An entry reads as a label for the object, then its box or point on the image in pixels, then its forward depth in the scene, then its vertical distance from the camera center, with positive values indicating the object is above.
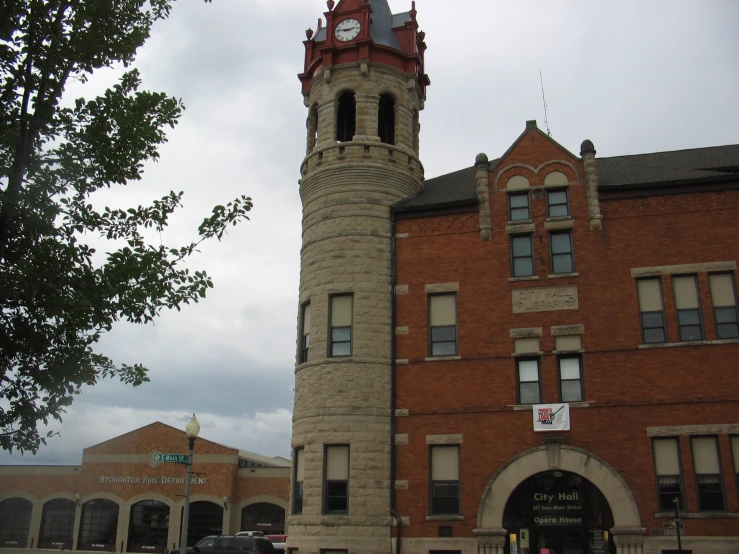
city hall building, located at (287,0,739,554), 22.83 +5.02
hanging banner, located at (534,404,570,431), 23.50 +3.05
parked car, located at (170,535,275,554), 30.80 -1.23
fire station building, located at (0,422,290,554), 50.19 +1.12
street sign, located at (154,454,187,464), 19.38 +1.42
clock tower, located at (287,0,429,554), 24.33 +8.65
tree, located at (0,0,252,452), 10.20 +4.09
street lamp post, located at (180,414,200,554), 18.59 +1.30
